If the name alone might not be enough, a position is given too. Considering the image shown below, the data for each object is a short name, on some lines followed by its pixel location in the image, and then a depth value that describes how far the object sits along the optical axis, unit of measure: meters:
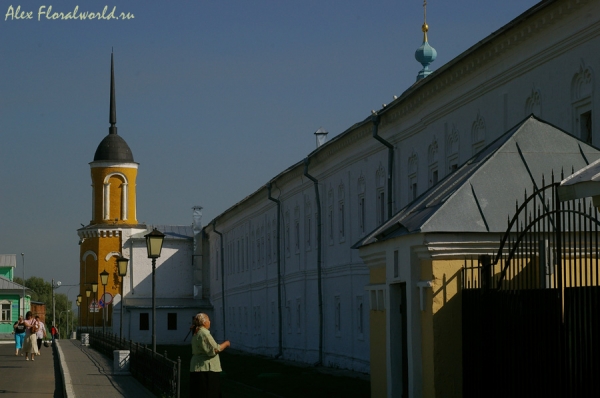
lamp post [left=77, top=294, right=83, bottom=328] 68.98
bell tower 69.75
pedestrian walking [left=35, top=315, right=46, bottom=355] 37.76
